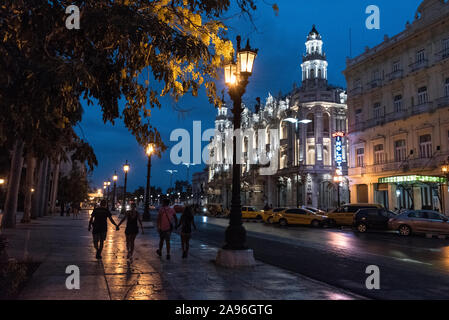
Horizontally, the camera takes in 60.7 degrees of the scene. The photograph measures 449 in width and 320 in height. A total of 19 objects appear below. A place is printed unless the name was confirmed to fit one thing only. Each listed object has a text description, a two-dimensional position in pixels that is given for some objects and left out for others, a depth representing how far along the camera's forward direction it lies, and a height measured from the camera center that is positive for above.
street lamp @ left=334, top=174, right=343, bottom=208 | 37.04 +2.61
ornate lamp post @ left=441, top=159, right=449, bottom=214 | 26.66 +2.35
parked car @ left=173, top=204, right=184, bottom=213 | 49.38 -0.61
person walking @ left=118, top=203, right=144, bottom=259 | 11.02 -0.73
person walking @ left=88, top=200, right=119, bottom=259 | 10.85 -0.58
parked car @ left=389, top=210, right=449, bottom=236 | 20.80 -0.94
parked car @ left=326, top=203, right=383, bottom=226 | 29.09 -0.76
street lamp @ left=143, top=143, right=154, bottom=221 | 26.43 -0.07
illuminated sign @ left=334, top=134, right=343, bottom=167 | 40.06 +6.16
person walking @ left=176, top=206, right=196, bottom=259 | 11.41 -0.74
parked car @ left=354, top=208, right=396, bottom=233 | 25.12 -0.89
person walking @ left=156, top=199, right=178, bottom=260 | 11.22 -0.49
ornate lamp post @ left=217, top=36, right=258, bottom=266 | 9.96 +2.03
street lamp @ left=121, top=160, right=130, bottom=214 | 36.56 +3.39
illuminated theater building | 51.09 +9.20
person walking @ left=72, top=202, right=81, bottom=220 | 37.81 -0.73
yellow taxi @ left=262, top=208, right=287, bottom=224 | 34.26 -0.96
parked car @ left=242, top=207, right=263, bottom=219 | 41.31 -0.96
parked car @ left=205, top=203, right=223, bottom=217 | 55.78 -0.91
